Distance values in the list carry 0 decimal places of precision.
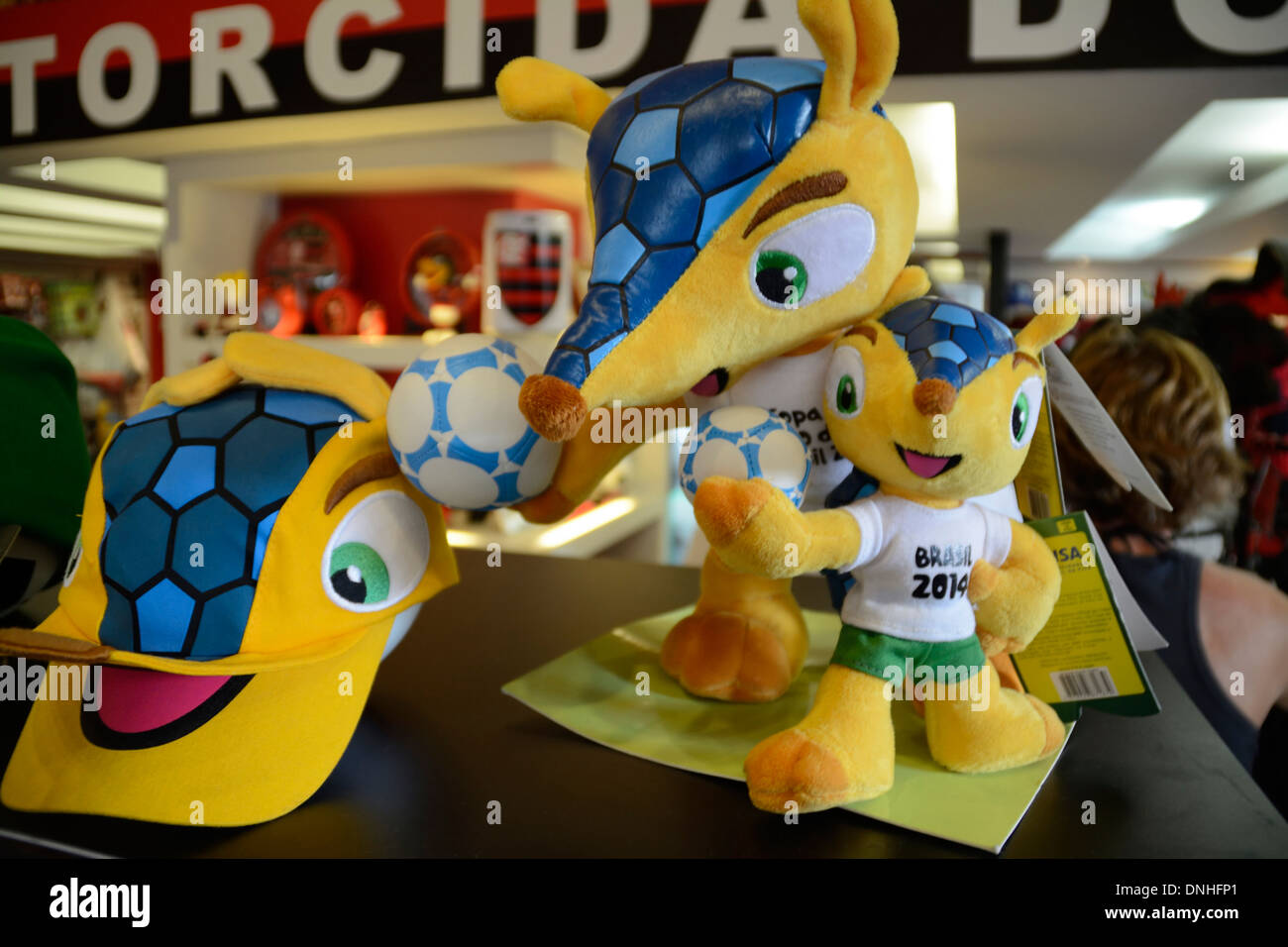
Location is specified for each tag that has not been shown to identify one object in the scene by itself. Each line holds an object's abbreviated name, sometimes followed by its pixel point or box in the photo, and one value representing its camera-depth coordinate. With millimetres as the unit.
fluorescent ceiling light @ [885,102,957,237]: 1853
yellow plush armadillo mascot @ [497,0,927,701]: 471
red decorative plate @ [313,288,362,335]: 2039
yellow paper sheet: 486
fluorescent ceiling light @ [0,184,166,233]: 2910
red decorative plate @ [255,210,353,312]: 2051
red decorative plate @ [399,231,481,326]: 1946
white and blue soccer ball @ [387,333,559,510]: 506
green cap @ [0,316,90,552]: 604
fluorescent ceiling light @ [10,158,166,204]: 2623
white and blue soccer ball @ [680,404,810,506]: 473
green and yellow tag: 569
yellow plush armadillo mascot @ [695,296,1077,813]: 455
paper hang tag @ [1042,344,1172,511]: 567
